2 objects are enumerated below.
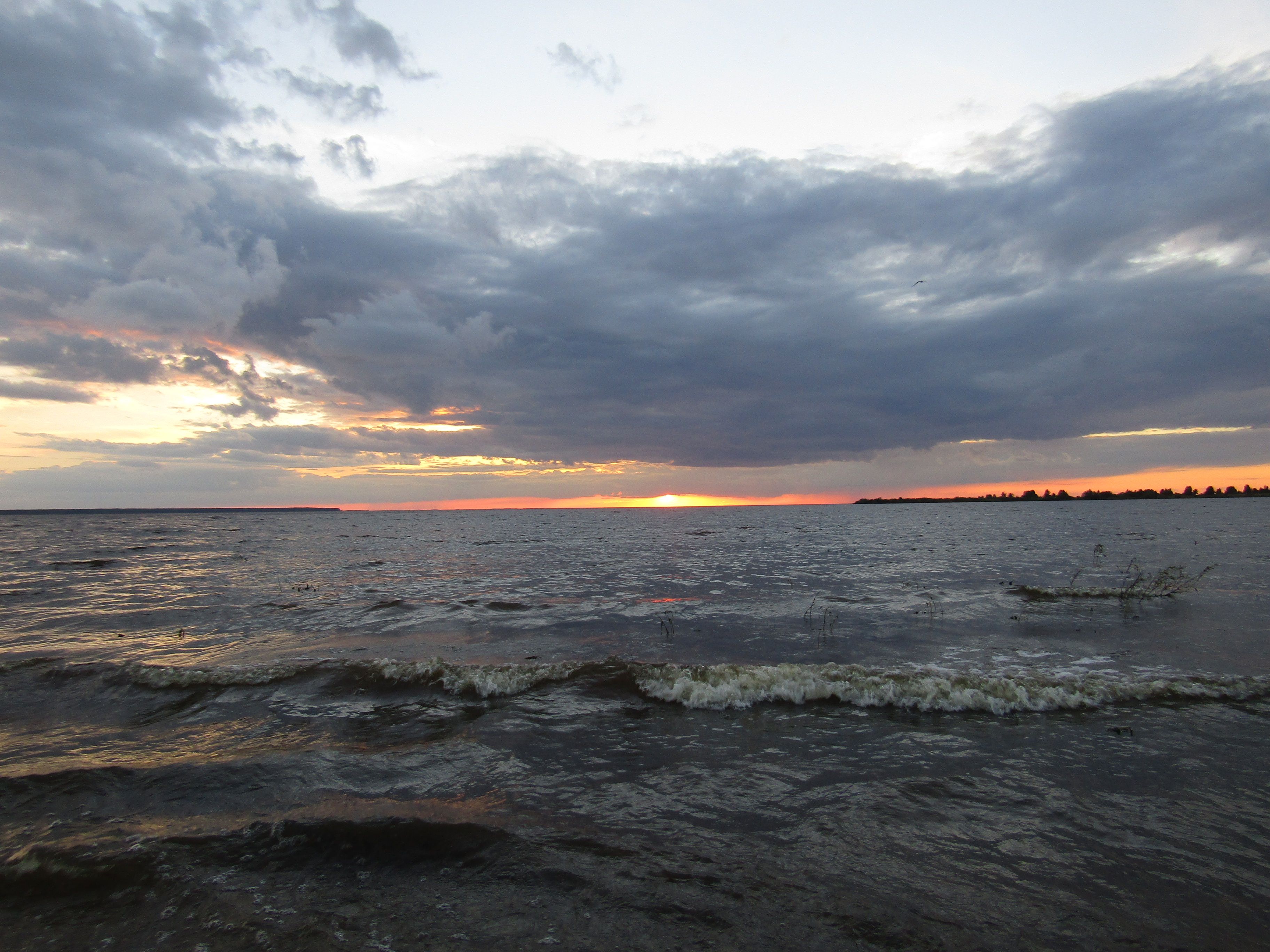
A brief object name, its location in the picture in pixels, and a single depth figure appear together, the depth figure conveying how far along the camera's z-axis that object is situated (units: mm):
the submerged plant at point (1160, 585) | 23438
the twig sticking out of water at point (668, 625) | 17844
